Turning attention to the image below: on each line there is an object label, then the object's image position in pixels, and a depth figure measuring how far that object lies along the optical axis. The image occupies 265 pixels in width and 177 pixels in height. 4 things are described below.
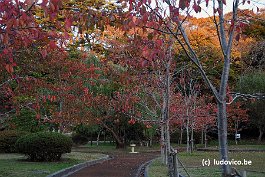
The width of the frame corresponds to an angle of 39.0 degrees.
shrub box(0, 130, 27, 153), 20.77
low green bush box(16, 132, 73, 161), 15.62
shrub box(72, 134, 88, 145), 34.12
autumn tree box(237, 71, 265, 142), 28.91
